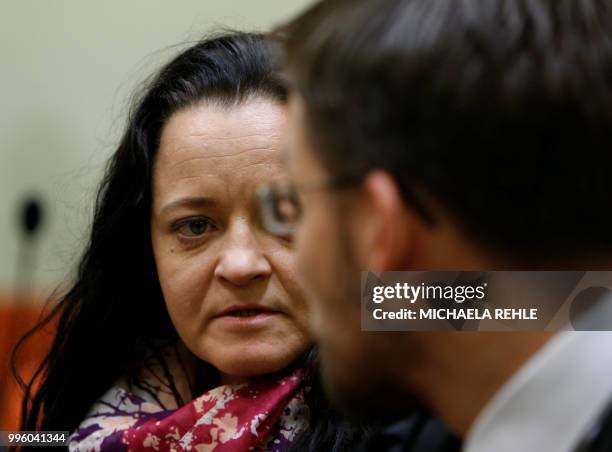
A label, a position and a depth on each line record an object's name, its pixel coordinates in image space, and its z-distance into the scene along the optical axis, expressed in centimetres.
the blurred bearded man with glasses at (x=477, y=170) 140
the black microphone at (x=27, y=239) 235
